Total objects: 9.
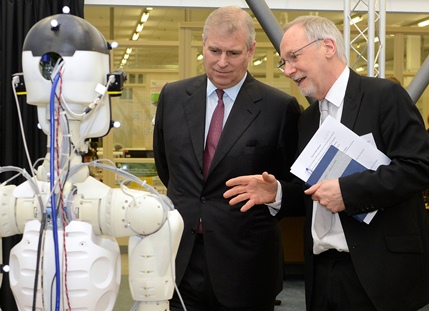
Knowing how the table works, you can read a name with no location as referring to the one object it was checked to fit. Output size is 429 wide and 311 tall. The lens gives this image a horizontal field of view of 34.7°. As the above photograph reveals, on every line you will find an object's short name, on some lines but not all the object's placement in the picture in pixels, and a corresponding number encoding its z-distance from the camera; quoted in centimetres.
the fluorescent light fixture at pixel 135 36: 921
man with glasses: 201
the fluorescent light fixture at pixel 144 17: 864
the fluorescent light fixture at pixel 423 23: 841
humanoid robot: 178
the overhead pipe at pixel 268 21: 420
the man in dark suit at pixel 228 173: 238
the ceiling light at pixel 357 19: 916
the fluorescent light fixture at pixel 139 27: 915
